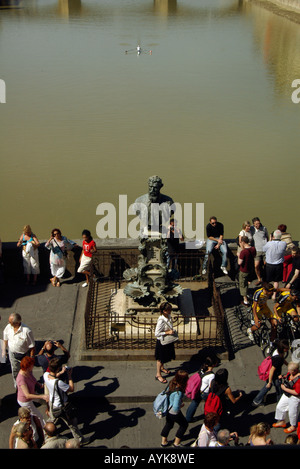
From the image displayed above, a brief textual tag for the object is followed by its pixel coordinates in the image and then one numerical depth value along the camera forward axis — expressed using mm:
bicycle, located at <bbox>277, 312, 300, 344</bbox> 8375
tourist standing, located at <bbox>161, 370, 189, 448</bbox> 6031
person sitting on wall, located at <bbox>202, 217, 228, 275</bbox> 10047
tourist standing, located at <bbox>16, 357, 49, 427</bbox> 6170
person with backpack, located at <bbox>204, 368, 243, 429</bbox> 6348
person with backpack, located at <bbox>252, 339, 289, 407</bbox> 6844
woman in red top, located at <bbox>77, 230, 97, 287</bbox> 9719
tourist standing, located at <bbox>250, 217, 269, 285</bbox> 9898
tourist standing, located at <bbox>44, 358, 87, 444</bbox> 6254
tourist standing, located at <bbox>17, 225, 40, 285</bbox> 9672
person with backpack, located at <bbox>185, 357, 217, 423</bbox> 6613
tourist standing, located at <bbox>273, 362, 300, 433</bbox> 6543
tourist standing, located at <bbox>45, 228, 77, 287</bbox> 9633
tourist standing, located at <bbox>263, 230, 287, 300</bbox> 9328
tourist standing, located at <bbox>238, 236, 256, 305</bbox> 9258
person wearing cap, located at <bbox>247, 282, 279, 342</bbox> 8102
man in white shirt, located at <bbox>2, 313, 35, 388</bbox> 7055
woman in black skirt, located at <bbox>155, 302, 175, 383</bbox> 7199
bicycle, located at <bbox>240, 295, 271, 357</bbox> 8242
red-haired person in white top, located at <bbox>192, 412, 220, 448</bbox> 5594
